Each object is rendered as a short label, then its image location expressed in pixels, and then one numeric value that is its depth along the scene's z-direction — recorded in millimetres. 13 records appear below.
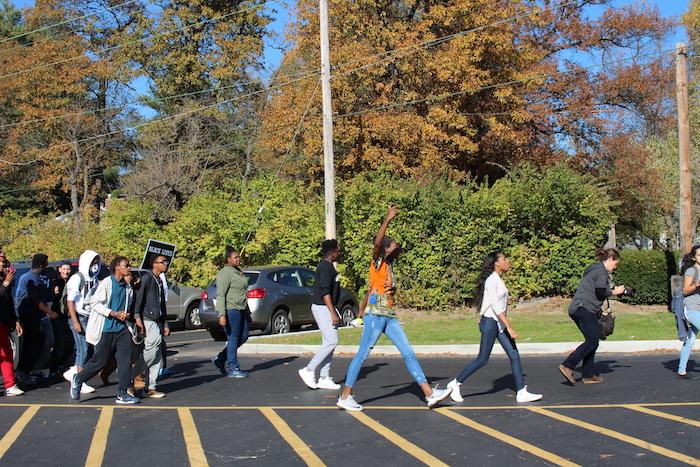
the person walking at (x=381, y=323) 8289
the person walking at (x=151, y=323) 9523
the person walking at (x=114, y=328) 8938
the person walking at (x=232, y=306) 10789
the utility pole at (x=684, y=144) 19703
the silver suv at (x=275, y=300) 16625
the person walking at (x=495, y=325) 8375
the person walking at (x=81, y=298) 9938
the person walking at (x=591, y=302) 9188
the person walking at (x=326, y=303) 9344
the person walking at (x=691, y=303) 9703
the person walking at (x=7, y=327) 9625
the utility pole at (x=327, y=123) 19125
